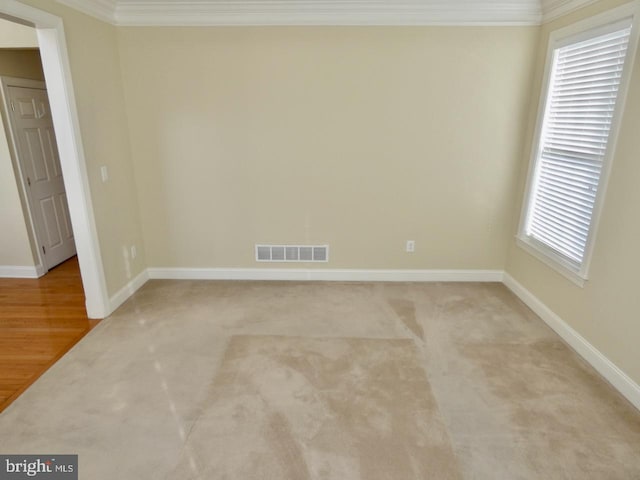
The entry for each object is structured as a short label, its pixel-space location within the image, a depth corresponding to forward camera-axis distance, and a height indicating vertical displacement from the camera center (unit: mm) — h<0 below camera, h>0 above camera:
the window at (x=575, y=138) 2572 +47
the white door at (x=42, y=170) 4004 -342
